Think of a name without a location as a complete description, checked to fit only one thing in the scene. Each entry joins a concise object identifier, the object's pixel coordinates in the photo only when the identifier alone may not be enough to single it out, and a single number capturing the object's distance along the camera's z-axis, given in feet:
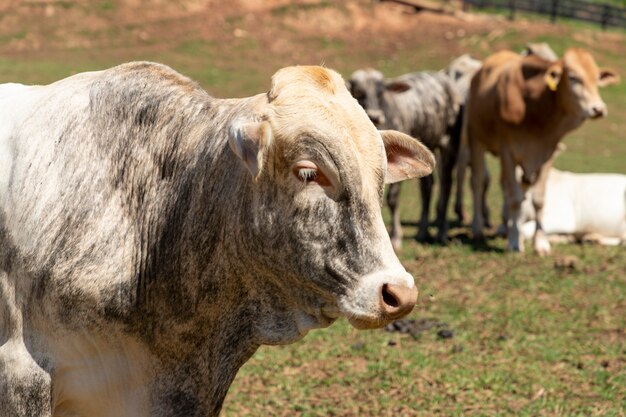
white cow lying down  38.81
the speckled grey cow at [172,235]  10.00
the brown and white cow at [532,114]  36.17
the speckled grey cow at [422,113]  36.11
